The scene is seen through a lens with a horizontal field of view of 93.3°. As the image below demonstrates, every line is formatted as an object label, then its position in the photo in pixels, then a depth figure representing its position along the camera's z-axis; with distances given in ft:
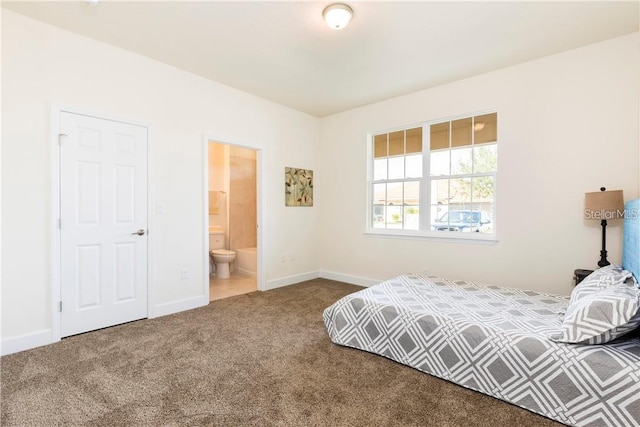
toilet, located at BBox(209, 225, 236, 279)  16.84
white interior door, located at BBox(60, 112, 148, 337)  8.98
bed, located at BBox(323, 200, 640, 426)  5.30
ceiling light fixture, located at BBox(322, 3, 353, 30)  7.52
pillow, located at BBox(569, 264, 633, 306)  6.75
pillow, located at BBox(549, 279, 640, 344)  5.44
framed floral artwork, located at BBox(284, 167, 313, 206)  15.43
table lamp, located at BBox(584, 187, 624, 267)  8.50
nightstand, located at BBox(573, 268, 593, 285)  8.86
